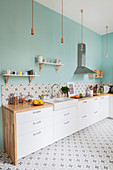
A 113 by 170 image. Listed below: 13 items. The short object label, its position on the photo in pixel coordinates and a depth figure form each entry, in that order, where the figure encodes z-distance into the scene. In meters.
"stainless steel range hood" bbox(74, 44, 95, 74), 3.80
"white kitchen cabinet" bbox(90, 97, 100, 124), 3.54
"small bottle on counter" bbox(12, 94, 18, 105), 2.34
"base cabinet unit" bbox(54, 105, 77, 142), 2.52
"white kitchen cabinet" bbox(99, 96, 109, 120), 3.90
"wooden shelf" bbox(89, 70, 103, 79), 4.53
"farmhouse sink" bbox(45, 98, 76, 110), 2.47
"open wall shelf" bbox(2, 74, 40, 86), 2.28
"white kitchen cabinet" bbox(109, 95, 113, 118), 4.18
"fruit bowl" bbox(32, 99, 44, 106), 2.26
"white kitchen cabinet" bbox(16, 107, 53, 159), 1.98
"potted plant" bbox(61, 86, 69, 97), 3.21
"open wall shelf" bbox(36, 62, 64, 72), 2.85
